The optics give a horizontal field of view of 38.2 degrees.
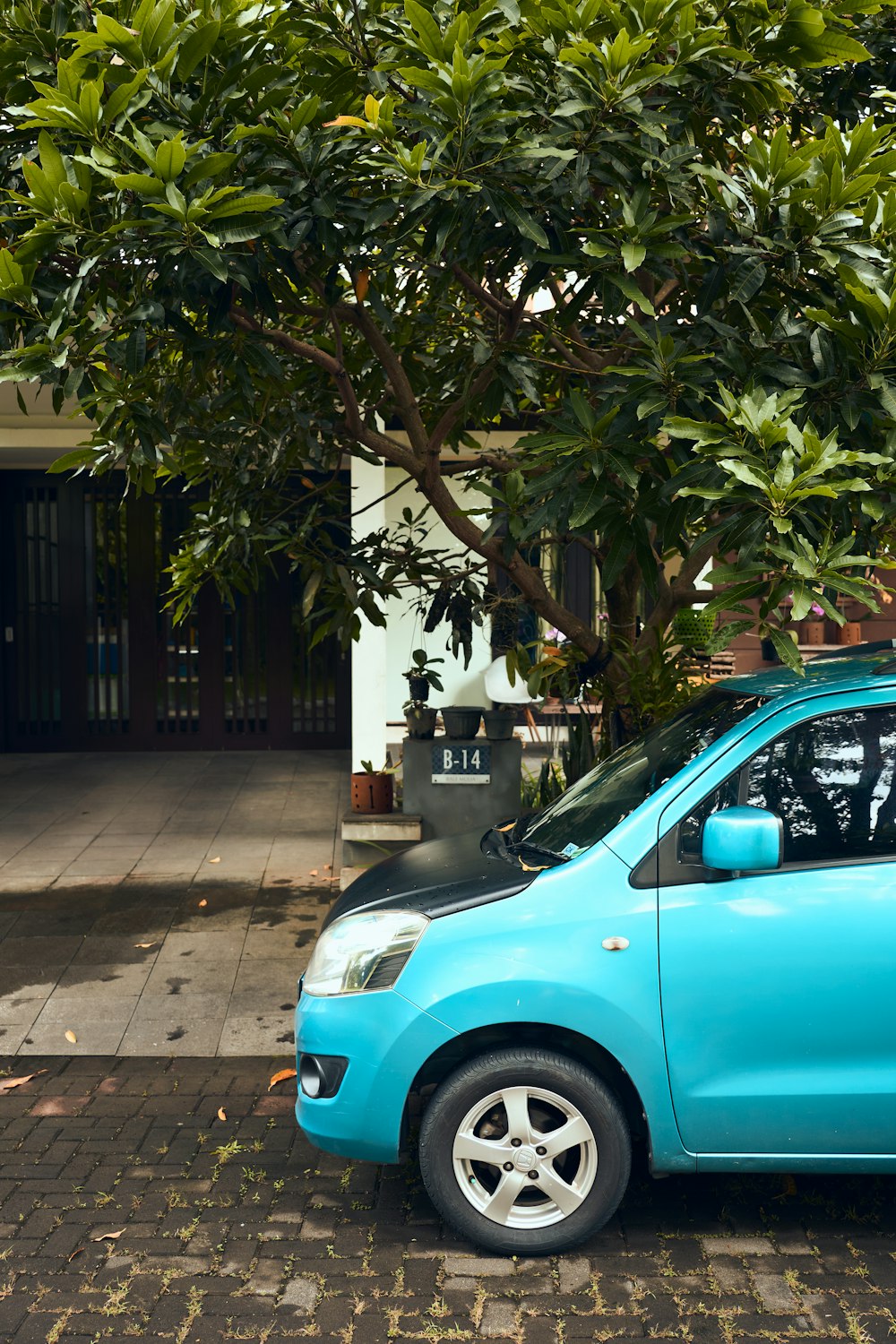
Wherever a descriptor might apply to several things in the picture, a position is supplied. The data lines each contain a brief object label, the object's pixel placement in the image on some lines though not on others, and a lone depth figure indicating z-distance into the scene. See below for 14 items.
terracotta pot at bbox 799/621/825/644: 13.09
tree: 4.04
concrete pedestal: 8.98
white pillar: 10.77
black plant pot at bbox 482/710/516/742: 9.09
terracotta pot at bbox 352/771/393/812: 9.00
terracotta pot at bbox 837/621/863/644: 13.00
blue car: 3.87
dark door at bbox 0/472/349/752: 13.98
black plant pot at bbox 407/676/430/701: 9.11
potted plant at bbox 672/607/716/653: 7.68
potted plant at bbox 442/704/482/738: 8.98
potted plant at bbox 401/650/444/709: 8.71
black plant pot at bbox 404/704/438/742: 9.00
